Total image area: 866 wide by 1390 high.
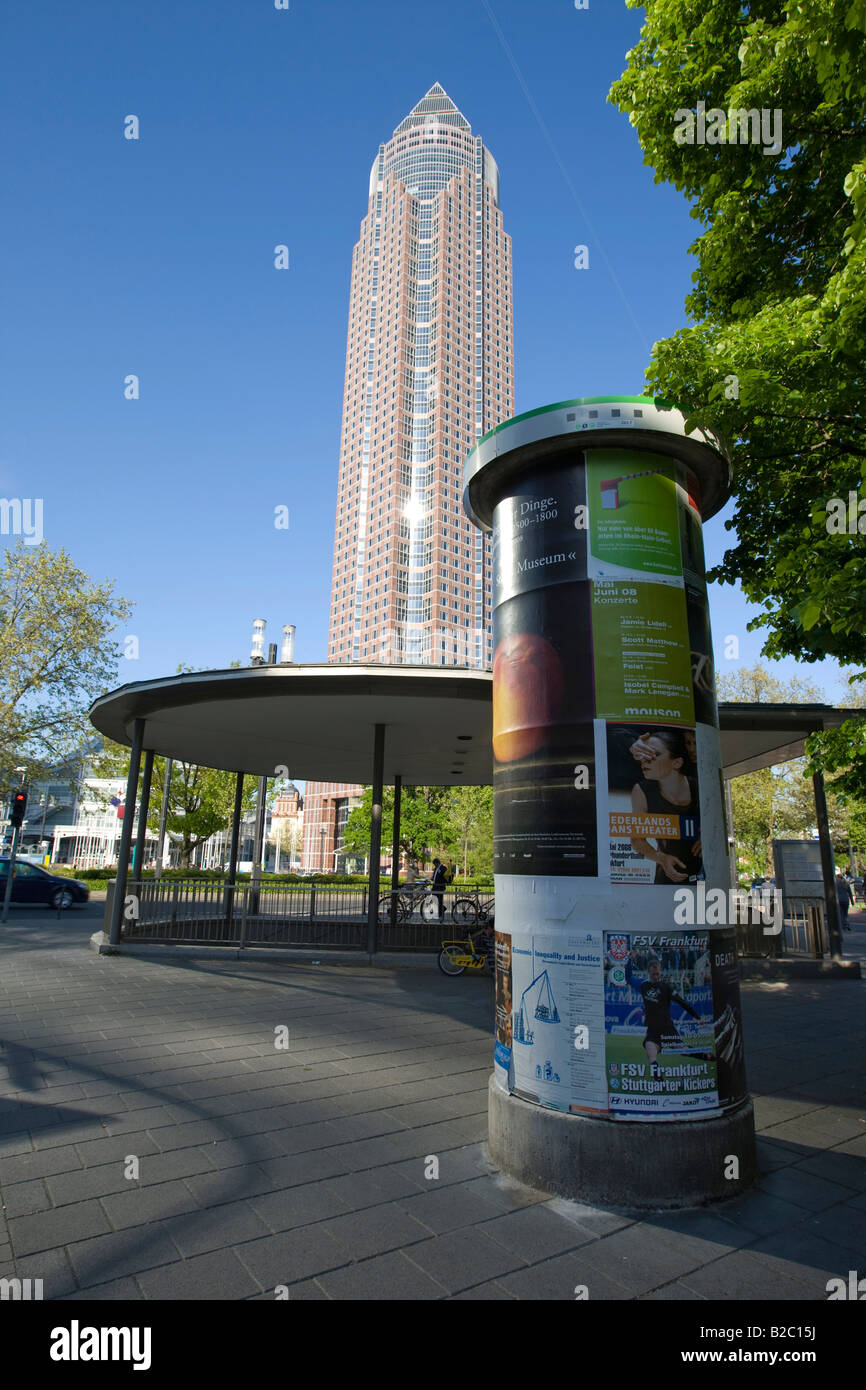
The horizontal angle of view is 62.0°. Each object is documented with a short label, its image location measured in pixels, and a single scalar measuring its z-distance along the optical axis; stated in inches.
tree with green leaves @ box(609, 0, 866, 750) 218.8
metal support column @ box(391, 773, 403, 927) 727.1
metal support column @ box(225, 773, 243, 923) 716.7
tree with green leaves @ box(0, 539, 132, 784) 1130.0
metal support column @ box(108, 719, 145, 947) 506.9
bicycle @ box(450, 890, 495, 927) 551.6
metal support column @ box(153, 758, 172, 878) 1084.1
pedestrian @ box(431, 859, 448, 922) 709.3
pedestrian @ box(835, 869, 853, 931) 778.9
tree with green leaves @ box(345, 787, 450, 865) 1563.7
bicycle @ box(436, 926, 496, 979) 465.4
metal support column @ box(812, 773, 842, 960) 514.6
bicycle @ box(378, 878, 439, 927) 649.0
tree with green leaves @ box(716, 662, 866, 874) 1328.7
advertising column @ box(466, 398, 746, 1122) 162.4
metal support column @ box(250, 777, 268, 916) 685.3
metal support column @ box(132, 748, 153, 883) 589.6
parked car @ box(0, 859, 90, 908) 903.7
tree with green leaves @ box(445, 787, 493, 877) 1632.6
